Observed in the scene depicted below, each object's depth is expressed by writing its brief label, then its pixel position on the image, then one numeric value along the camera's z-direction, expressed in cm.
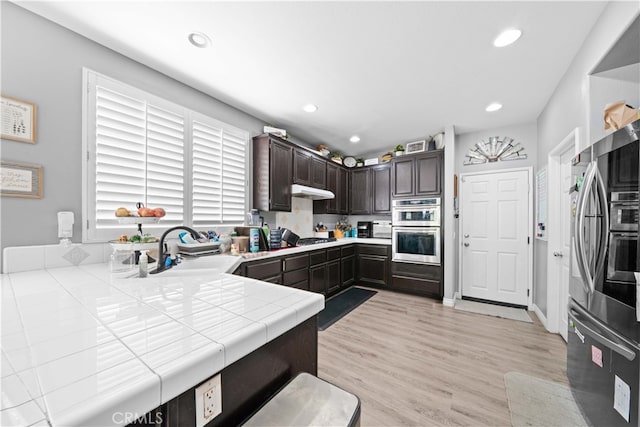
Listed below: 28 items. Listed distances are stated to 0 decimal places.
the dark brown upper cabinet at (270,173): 310
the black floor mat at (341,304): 291
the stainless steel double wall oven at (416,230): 369
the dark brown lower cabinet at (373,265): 411
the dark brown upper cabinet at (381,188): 437
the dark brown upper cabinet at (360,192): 461
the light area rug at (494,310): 309
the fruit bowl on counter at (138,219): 181
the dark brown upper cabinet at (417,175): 374
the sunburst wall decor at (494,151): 351
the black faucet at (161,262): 154
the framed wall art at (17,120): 151
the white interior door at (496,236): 342
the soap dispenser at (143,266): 142
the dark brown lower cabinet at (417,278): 365
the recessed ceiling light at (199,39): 182
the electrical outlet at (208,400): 62
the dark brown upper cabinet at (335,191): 431
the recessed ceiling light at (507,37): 177
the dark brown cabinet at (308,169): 353
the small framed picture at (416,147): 393
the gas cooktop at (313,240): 369
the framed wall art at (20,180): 151
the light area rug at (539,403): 149
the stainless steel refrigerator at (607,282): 111
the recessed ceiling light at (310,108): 297
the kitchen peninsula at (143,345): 47
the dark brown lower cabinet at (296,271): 287
